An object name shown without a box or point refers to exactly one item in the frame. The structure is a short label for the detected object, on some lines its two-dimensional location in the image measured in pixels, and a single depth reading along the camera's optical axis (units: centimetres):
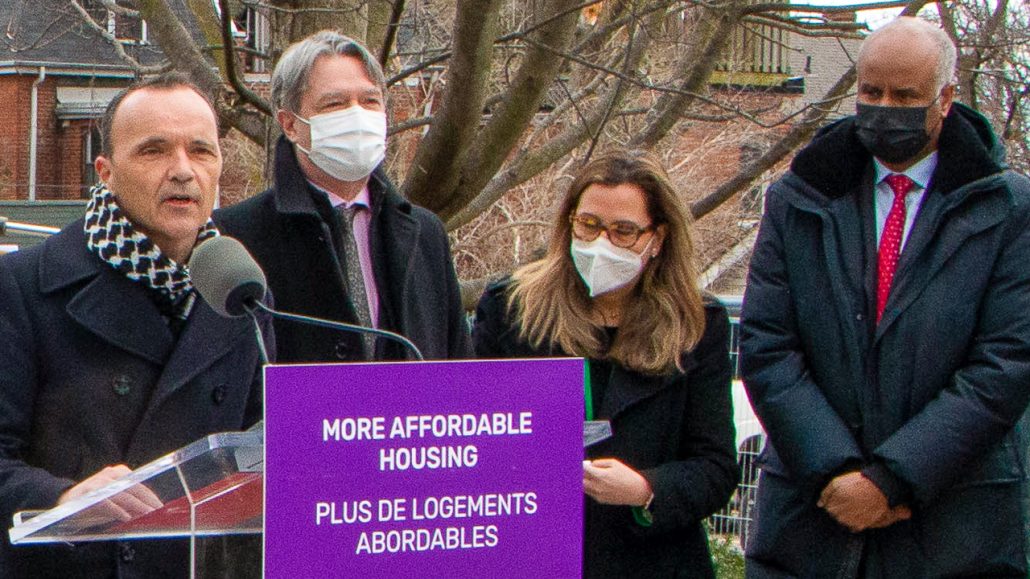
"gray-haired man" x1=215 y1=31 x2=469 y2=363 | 376
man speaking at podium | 307
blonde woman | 395
